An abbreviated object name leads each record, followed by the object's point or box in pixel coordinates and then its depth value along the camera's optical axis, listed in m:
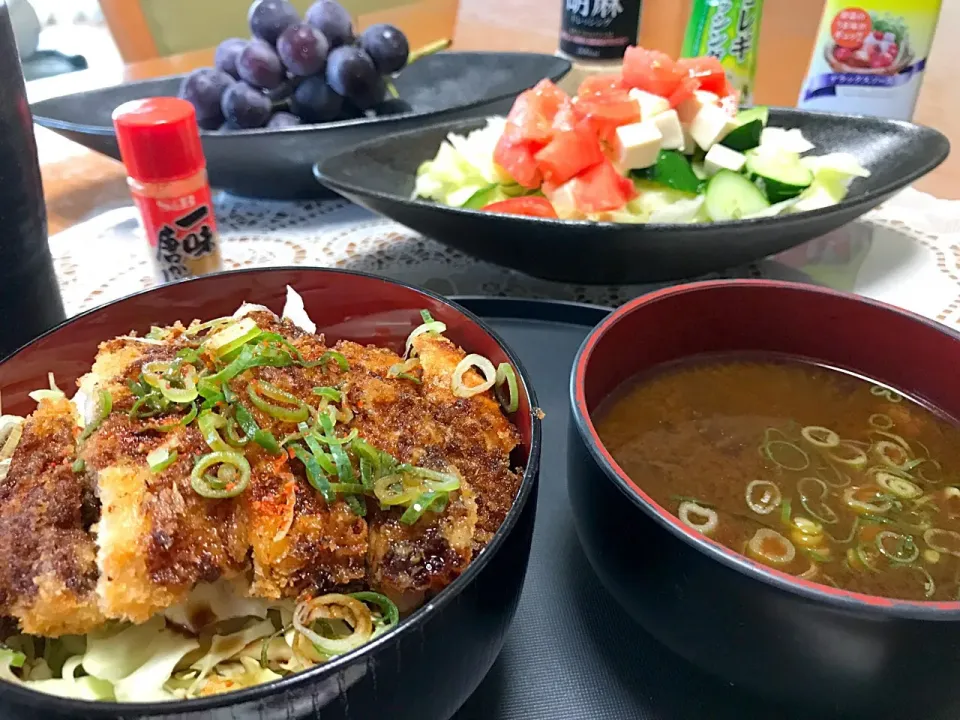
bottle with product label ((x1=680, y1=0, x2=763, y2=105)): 0.39
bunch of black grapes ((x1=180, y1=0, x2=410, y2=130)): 0.38
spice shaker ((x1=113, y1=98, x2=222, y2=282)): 0.25
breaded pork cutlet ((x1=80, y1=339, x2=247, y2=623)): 0.13
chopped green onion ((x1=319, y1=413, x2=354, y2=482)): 0.15
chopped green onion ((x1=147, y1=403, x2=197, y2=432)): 0.15
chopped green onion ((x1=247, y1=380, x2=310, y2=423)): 0.16
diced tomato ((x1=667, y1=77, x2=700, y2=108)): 0.35
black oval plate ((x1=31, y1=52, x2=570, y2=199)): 0.34
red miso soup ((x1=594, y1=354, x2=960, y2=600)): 0.17
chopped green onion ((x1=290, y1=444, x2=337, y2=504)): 0.15
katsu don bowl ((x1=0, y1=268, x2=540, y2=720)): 0.13
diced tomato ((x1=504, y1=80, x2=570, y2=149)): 0.34
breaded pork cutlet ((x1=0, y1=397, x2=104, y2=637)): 0.13
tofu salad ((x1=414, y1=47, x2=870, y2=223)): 0.32
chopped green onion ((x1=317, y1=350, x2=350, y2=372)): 0.18
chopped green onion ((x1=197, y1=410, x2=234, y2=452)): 0.15
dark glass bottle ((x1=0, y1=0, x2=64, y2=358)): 0.22
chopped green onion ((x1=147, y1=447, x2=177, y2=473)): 0.14
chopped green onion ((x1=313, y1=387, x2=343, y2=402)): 0.17
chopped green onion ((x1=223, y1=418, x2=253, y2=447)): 0.15
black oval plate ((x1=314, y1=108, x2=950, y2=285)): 0.27
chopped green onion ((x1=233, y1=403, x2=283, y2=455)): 0.15
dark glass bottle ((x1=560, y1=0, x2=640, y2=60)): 0.42
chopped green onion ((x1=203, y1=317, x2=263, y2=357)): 0.18
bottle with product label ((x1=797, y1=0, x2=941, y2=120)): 0.38
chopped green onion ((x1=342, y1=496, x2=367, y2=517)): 0.15
